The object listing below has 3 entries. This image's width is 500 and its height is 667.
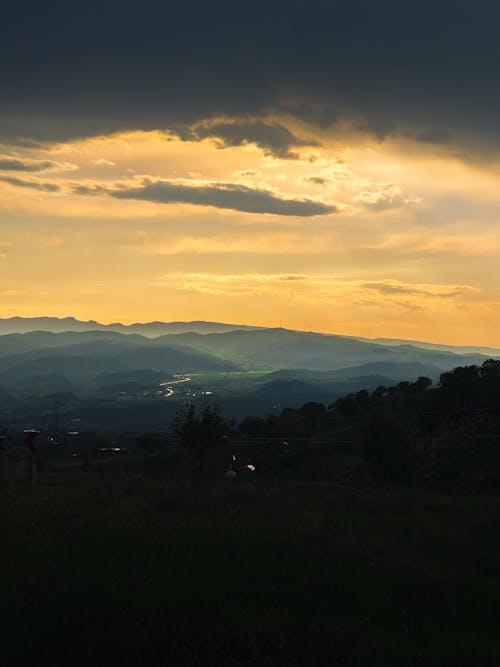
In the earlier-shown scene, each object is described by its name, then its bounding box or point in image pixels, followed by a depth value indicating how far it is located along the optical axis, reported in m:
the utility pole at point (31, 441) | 51.42
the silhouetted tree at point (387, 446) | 89.38
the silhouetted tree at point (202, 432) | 75.00
